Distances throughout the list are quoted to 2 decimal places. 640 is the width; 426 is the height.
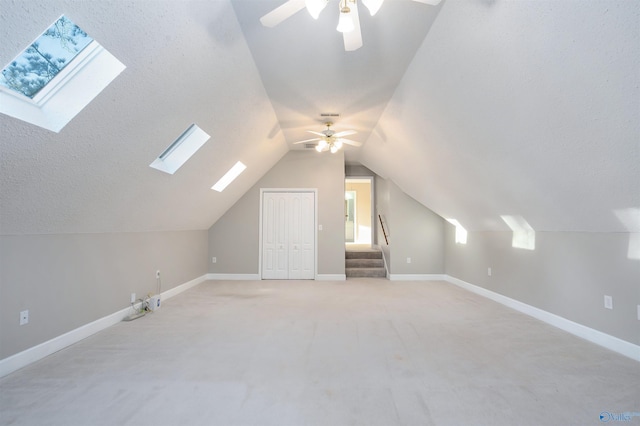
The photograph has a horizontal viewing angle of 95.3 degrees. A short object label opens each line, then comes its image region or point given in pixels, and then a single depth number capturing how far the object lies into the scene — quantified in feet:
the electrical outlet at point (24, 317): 8.23
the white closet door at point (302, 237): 21.53
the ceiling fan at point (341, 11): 5.13
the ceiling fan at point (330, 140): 15.11
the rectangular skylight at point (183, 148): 11.60
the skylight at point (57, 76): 5.92
